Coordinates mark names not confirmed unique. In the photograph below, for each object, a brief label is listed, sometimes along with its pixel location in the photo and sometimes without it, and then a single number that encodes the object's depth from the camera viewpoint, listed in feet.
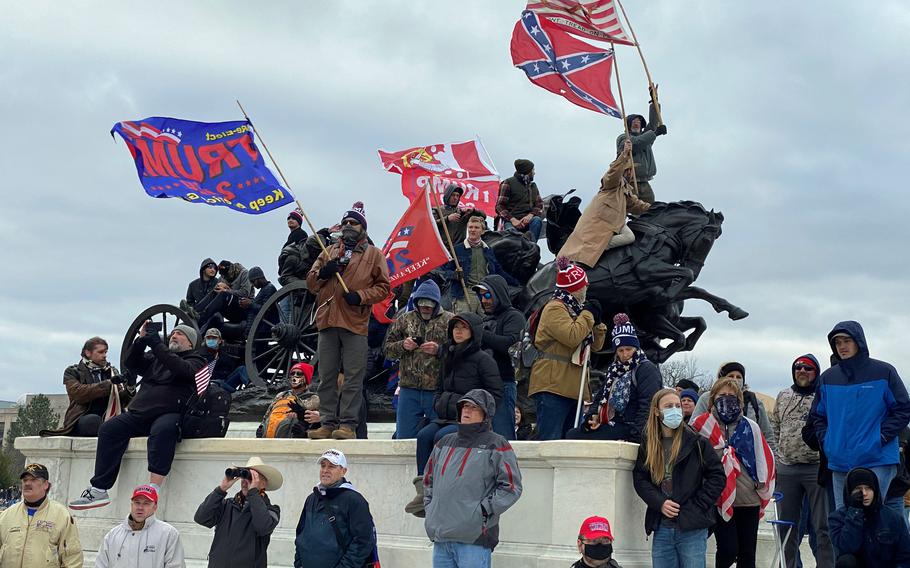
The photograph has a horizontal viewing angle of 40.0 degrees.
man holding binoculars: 27.30
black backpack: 37.42
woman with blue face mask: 27.17
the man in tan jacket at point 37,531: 28.89
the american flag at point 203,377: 36.70
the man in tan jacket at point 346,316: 36.22
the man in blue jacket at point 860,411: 28.86
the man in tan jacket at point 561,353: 32.86
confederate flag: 48.03
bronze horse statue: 46.75
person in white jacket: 27.94
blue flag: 43.55
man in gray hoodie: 26.13
